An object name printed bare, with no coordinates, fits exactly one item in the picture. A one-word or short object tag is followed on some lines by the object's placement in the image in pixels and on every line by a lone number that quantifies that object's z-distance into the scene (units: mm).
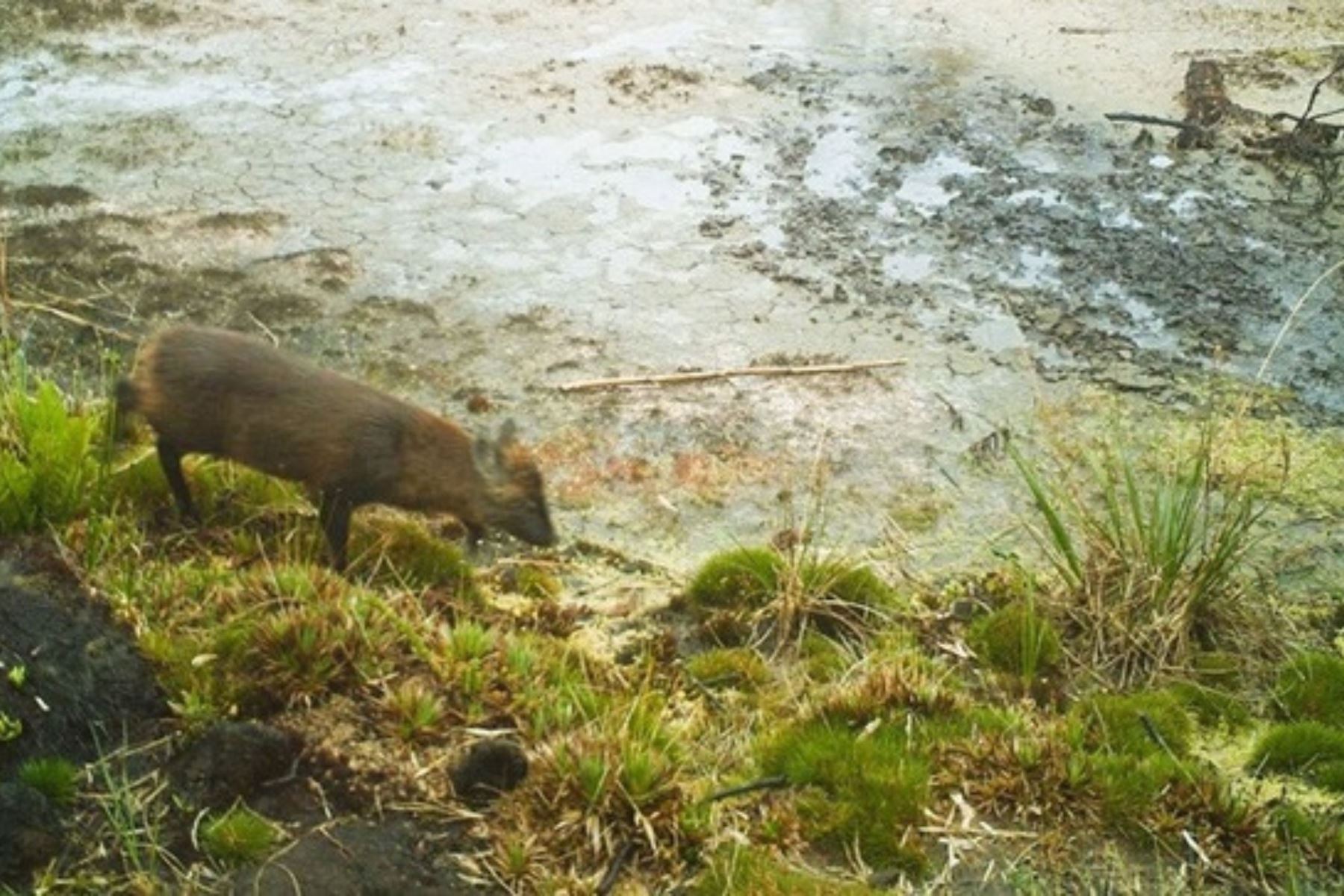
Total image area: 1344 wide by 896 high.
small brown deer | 4734
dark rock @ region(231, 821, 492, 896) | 3348
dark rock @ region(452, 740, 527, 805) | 3662
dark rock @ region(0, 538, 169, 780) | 3646
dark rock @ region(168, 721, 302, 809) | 3568
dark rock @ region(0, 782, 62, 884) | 3322
